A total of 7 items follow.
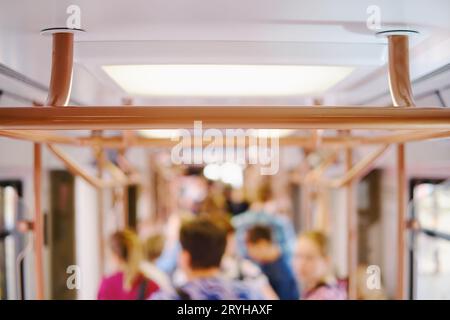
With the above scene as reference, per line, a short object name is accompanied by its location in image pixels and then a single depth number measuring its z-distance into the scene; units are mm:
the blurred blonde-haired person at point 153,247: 3549
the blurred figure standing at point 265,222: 3572
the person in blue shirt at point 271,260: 2567
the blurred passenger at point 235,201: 6513
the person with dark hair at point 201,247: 2311
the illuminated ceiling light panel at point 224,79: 1074
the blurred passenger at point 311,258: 2375
